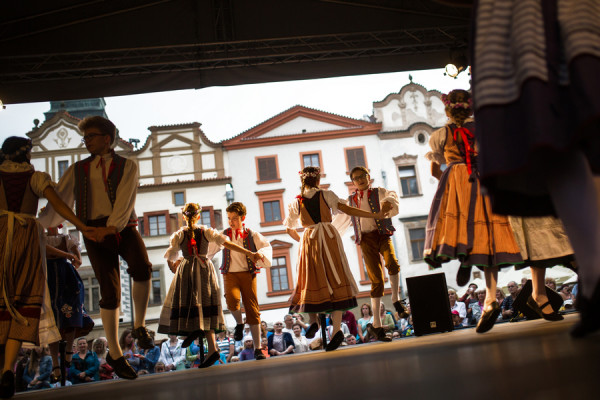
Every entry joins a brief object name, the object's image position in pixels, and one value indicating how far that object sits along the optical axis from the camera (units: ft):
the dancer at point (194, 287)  17.20
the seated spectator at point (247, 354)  25.16
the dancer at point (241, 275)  18.45
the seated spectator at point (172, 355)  28.94
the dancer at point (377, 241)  17.14
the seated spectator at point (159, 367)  27.48
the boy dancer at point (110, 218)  11.38
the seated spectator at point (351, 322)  28.84
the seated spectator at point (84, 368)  21.62
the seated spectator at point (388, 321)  29.66
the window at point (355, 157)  74.33
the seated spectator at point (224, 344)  30.91
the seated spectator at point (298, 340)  28.24
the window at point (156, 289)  69.72
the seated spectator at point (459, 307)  29.37
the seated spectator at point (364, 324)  28.14
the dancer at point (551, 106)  4.49
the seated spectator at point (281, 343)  26.61
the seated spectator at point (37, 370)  21.65
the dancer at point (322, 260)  15.23
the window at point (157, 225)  70.79
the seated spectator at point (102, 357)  24.00
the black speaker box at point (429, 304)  17.87
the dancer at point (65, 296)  17.49
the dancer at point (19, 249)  10.14
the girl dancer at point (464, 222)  11.75
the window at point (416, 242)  71.40
